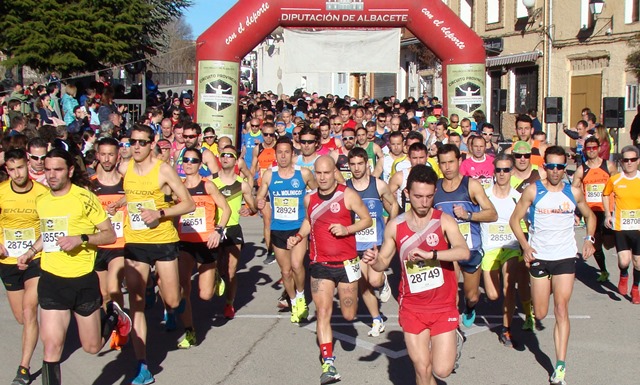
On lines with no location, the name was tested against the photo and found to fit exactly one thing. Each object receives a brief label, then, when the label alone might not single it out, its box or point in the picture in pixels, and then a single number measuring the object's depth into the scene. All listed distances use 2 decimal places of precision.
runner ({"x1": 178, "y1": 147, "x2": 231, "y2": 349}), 7.90
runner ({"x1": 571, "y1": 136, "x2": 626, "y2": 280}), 9.68
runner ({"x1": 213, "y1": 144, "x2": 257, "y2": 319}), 8.56
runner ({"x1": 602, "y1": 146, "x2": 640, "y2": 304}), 8.79
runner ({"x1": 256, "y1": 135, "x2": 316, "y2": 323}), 8.45
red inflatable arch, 16.80
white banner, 18.98
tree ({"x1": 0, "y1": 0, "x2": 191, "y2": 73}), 20.95
